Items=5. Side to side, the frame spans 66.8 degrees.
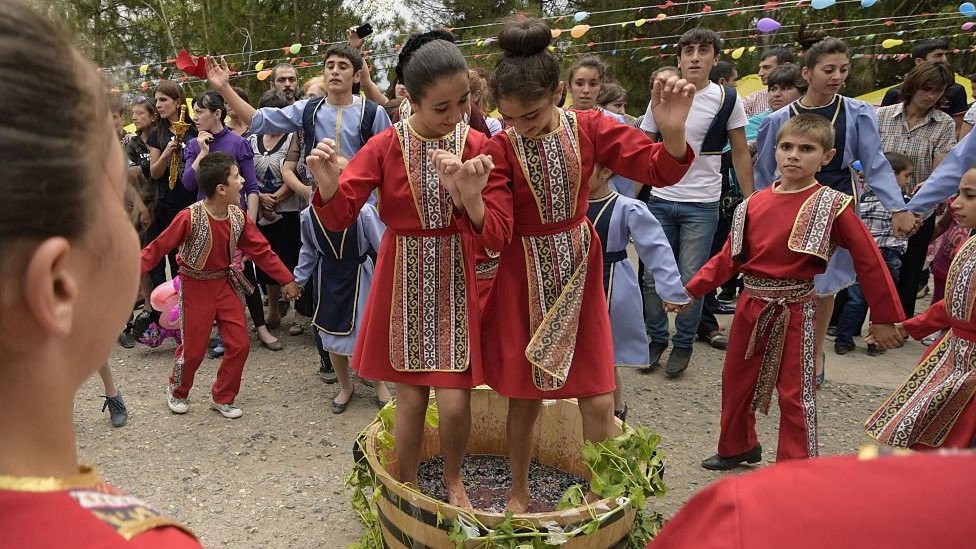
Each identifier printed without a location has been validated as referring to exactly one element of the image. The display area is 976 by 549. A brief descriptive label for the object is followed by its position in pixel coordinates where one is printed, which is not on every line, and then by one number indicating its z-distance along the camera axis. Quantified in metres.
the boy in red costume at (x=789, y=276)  3.04
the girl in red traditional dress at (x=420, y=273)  2.50
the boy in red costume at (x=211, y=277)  4.07
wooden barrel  2.23
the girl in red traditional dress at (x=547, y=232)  2.35
